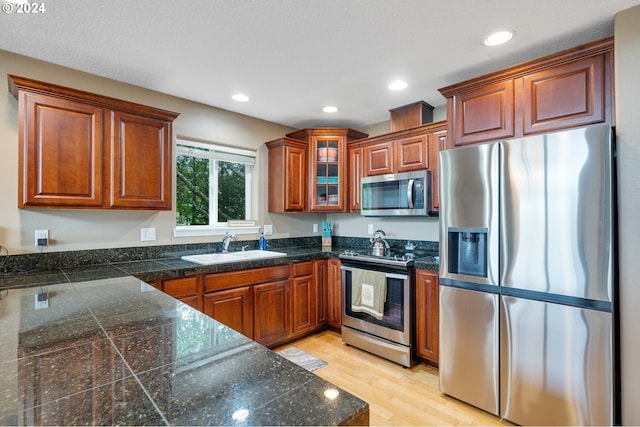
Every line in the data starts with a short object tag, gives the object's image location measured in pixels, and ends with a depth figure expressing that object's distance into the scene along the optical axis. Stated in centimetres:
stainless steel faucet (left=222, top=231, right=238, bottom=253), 320
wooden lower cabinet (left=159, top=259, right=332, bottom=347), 248
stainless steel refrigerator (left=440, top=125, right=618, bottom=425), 167
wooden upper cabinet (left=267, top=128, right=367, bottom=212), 362
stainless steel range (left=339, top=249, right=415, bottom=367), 270
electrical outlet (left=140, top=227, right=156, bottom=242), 277
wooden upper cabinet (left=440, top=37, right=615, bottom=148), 181
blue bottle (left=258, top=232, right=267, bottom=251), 350
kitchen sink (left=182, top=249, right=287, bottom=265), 271
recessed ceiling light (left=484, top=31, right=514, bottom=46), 196
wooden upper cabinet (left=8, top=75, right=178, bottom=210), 203
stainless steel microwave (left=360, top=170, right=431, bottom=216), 294
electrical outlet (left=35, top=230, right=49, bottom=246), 226
